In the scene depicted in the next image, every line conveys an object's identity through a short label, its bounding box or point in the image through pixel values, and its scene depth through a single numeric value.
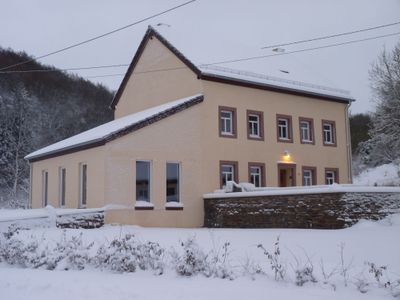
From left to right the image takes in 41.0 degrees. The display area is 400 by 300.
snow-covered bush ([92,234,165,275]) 9.36
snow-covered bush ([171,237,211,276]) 8.84
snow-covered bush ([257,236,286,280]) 8.40
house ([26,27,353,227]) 21.23
